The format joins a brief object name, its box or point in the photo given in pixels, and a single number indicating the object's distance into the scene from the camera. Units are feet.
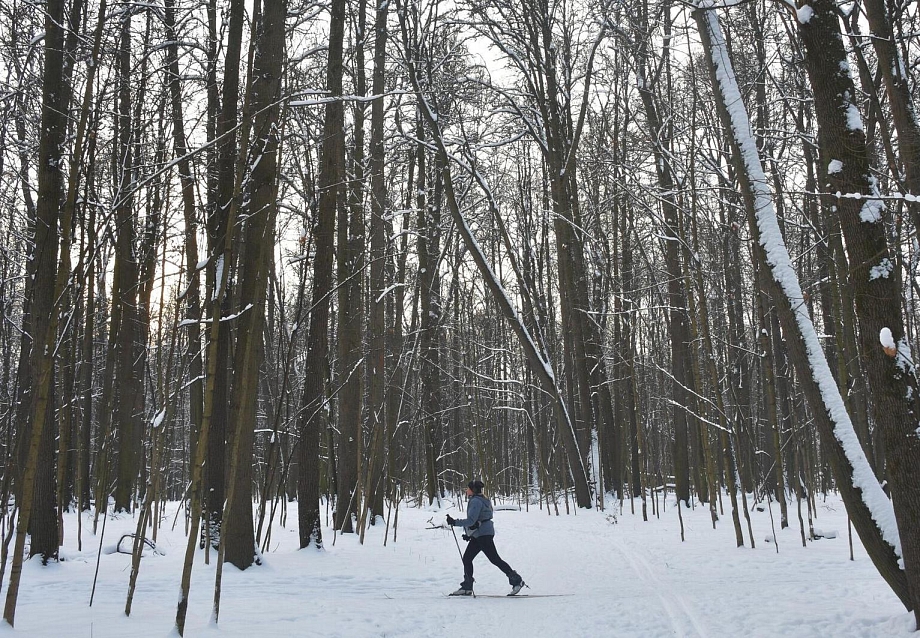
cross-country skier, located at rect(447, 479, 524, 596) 27.45
